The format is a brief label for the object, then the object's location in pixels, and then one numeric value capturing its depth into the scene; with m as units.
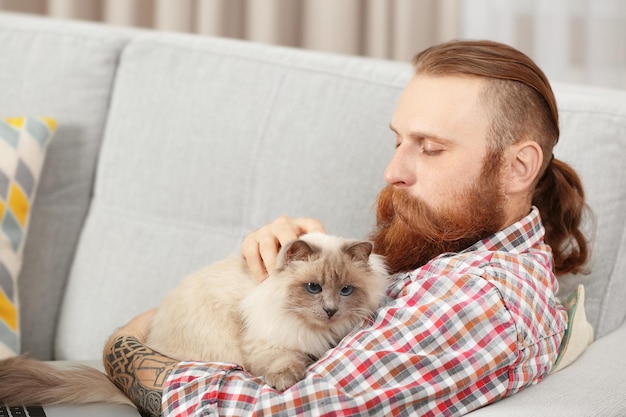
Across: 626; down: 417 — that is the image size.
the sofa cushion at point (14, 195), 1.96
